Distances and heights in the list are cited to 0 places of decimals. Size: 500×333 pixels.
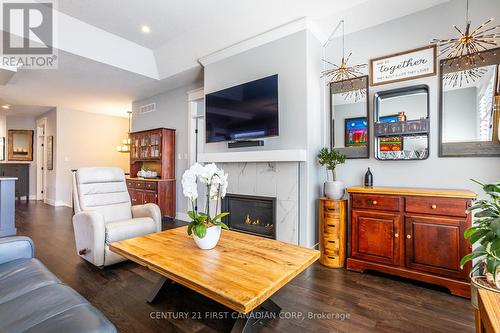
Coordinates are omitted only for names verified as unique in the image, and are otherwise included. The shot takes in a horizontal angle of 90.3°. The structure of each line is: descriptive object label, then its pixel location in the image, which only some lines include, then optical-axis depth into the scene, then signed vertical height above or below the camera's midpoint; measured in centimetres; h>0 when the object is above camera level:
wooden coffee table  121 -60
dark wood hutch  482 -21
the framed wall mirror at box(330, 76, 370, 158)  301 +62
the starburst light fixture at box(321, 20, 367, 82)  307 +122
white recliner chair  251 -56
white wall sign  264 +113
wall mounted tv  313 +76
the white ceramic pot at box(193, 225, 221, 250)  178 -52
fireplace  325 -66
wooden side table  273 -73
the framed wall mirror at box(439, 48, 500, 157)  231 +60
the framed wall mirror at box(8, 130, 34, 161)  780 +67
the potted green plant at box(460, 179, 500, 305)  126 -39
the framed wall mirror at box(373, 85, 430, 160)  264 +48
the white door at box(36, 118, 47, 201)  764 +16
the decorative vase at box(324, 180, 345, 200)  281 -26
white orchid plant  178 -14
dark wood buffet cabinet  211 -62
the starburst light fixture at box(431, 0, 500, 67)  235 +122
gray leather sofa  100 -64
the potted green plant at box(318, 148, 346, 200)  281 +0
